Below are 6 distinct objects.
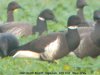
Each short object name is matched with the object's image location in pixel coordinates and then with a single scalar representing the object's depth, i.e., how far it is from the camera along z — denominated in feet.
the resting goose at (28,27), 54.39
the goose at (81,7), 57.93
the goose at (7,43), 43.50
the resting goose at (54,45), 41.70
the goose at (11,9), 60.90
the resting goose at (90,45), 43.37
